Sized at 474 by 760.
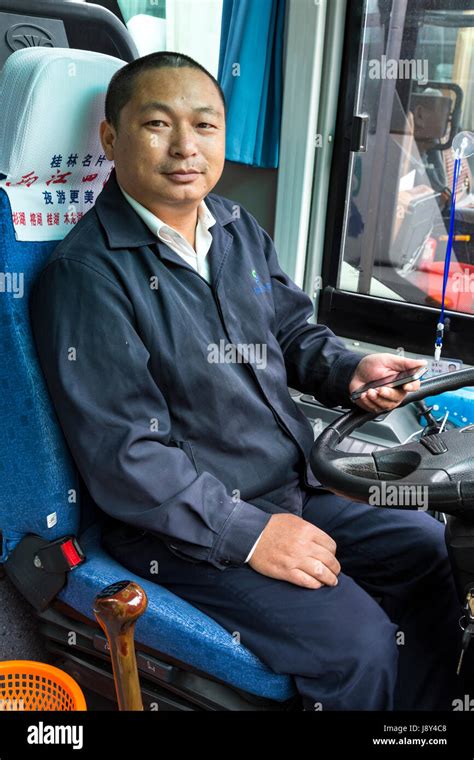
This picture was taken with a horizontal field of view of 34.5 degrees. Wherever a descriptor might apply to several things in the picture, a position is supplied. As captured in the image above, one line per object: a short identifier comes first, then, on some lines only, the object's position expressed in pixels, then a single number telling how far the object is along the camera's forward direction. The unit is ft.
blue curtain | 7.54
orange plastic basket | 3.42
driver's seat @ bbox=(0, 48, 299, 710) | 3.77
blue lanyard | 7.26
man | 3.73
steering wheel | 3.28
